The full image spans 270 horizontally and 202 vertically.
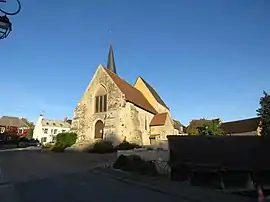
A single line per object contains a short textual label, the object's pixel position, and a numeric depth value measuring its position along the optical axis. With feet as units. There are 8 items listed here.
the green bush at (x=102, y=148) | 67.57
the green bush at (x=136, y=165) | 35.56
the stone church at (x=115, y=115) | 76.39
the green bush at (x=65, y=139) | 79.11
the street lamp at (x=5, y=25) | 9.93
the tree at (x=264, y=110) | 50.26
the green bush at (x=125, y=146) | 70.94
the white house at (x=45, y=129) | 159.48
